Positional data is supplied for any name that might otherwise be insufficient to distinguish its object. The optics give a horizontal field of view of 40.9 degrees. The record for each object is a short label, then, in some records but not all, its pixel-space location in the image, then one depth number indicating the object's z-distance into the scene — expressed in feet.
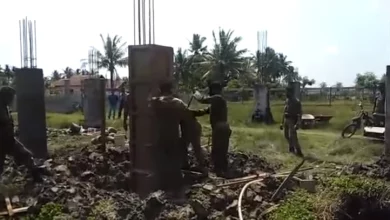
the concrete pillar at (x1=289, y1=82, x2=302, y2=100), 59.17
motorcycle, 51.88
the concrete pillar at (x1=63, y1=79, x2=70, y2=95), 130.93
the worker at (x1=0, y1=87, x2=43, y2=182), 27.02
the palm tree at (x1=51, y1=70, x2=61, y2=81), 211.61
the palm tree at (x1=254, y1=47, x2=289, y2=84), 106.93
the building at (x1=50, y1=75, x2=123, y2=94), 133.77
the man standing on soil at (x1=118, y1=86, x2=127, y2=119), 55.76
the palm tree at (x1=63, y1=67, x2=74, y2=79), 217.19
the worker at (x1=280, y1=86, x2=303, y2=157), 41.98
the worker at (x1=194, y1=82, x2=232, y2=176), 30.40
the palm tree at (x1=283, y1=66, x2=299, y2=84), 195.31
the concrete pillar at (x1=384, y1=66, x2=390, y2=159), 38.19
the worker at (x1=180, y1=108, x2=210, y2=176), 28.58
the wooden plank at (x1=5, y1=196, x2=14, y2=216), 22.43
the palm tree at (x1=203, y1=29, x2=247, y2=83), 145.18
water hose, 21.51
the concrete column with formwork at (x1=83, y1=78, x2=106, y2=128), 62.80
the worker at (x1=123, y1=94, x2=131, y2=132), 35.93
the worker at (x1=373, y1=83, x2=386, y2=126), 49.65
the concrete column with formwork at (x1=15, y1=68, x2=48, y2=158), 36.86
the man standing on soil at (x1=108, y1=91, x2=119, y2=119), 74.28
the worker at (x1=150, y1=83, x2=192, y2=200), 26.22
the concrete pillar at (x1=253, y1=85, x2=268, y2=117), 70.90
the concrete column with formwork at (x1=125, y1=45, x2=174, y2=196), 26.16
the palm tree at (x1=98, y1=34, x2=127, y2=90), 157.36
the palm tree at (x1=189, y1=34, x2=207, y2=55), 161.38
